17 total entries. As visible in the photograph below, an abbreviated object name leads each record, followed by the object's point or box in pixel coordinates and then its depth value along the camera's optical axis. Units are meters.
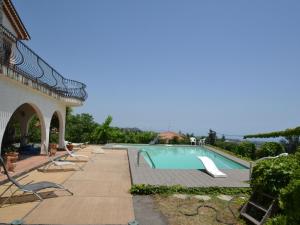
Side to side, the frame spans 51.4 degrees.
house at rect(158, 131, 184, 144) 29.39
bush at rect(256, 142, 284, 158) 17.00
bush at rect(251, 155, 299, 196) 6.39
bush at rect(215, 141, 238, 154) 22.39
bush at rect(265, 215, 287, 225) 4.89
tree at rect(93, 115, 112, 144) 26.47
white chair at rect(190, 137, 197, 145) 28.02
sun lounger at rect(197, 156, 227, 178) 11.38
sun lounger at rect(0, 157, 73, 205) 7.32
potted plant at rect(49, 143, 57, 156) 15.59
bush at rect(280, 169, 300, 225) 4.82
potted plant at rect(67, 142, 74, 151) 18.66
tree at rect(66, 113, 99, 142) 25.97
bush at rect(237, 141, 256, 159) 20.50
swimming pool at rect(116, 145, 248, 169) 17.64
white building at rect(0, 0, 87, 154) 10.66
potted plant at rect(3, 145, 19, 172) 10.75
